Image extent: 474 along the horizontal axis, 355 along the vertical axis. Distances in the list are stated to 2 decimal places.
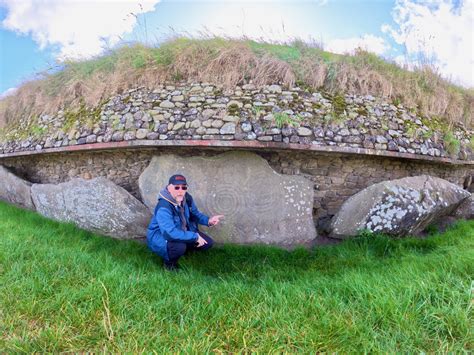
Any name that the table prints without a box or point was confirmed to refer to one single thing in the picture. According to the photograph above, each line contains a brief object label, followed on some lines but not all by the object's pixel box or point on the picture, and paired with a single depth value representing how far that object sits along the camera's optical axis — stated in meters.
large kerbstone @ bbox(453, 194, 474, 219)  6.31
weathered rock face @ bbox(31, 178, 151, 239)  5.16
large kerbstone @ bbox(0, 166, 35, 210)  6.74
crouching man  3.99
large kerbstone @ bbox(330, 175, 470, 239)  5.04
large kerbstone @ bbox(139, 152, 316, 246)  5.14
